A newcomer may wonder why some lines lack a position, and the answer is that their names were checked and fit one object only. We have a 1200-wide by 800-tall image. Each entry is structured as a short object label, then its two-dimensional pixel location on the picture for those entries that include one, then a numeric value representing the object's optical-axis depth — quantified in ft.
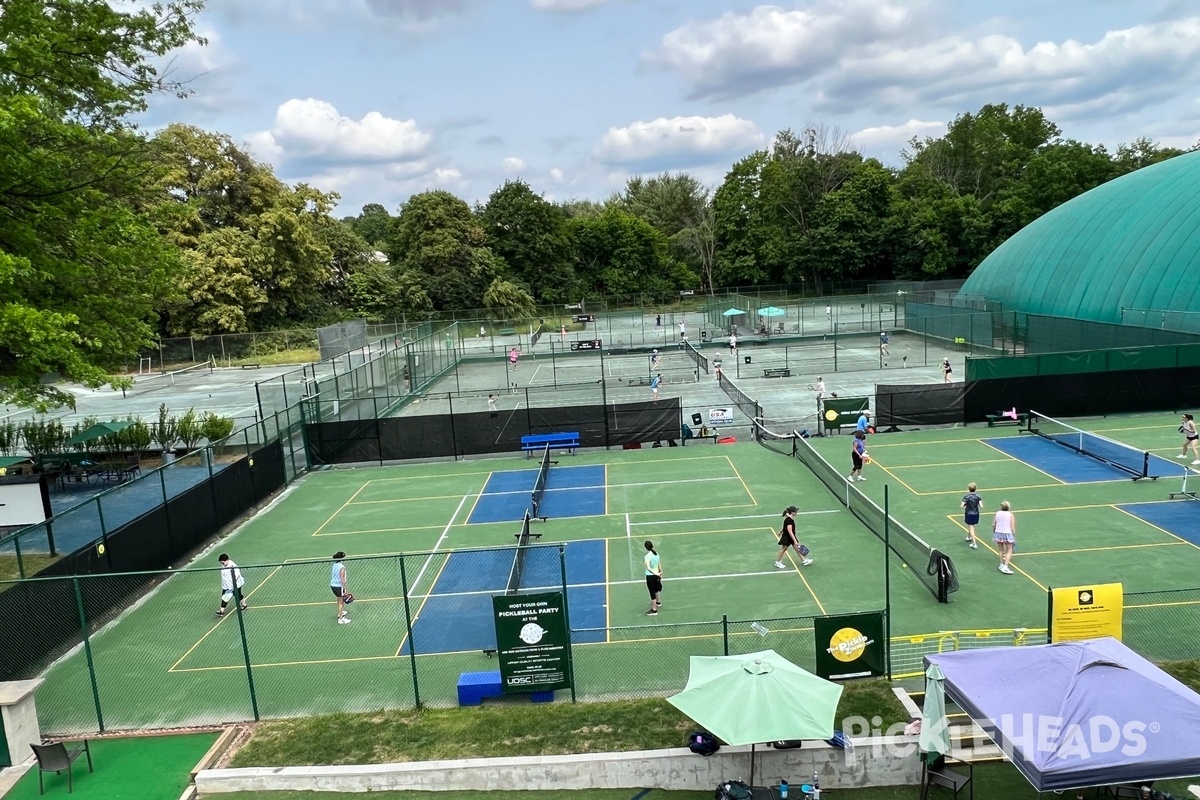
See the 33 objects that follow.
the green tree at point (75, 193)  59.26
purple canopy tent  24.85
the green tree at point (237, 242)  210.18
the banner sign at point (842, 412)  95.76
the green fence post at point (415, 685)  37.78
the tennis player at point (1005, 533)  52.70
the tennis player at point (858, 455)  74.43
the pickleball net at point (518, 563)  50.14
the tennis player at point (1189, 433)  74.18
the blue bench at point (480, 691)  40.04
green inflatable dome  129.90
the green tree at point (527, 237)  285.43
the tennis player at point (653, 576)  49.29
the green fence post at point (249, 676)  38.66
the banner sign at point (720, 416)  98.43
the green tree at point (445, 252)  261.24
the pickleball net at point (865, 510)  51.51
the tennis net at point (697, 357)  148.97
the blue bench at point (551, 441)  94.38
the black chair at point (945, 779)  30.09
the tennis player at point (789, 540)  55.21
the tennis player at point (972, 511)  57.11
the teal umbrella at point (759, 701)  28.89
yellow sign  38.63
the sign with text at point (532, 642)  39.17
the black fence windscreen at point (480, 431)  96.43
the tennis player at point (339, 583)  50.31
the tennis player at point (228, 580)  48.23
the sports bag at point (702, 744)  32.09
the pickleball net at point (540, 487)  72.39
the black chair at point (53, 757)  33.96
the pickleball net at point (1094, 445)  75.37
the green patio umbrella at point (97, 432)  91.56
